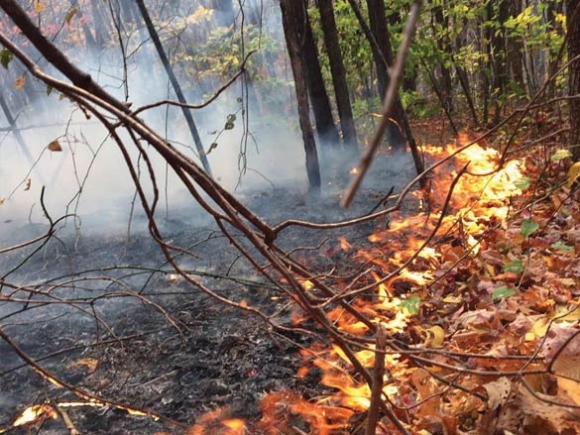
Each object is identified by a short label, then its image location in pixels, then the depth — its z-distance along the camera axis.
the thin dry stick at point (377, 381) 1.12
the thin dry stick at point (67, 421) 1.99
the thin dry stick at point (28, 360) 1.68
